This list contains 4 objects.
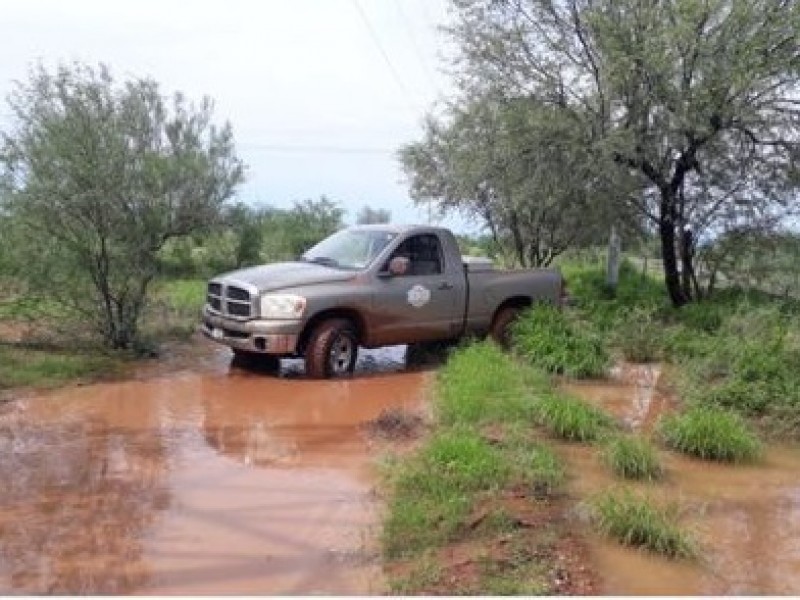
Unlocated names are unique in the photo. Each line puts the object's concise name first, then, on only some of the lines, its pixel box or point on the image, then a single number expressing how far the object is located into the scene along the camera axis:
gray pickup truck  10.07
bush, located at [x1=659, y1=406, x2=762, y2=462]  7.45
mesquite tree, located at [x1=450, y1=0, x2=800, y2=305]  13.08
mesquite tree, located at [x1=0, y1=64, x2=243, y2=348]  10.35
